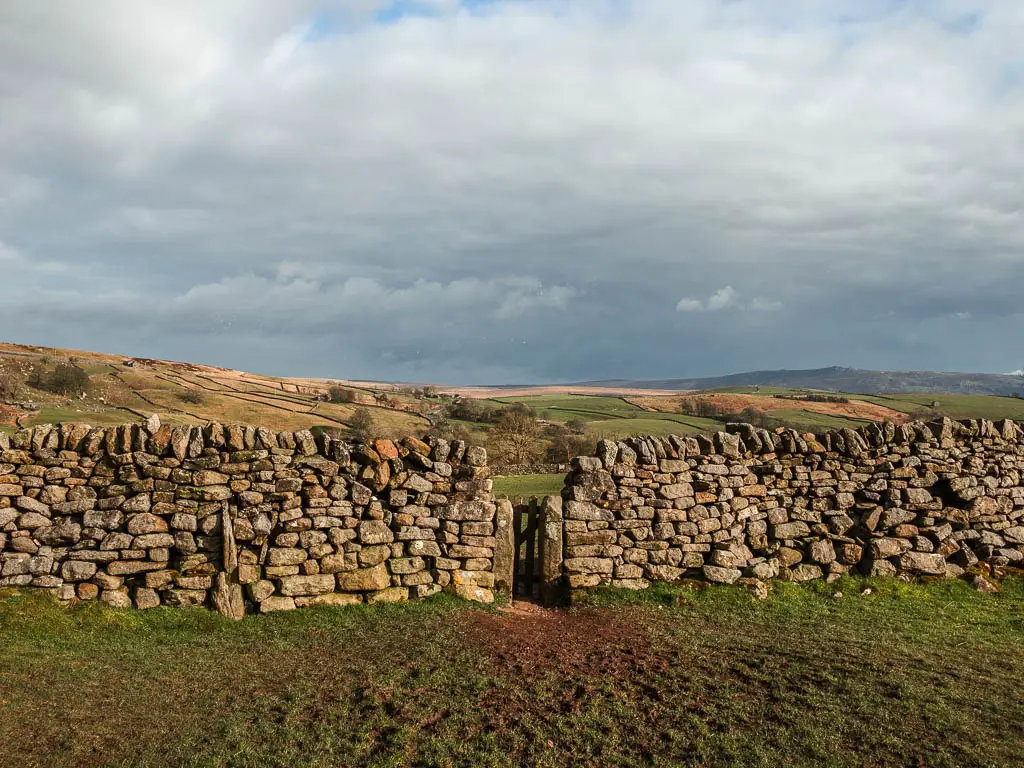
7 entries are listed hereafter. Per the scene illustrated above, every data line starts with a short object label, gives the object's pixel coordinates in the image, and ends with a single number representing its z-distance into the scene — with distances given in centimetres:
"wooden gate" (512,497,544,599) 1429
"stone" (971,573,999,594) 1417
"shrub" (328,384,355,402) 5991
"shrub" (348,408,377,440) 3922
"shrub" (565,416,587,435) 4894
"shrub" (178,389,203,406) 4700
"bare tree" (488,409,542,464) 3863
